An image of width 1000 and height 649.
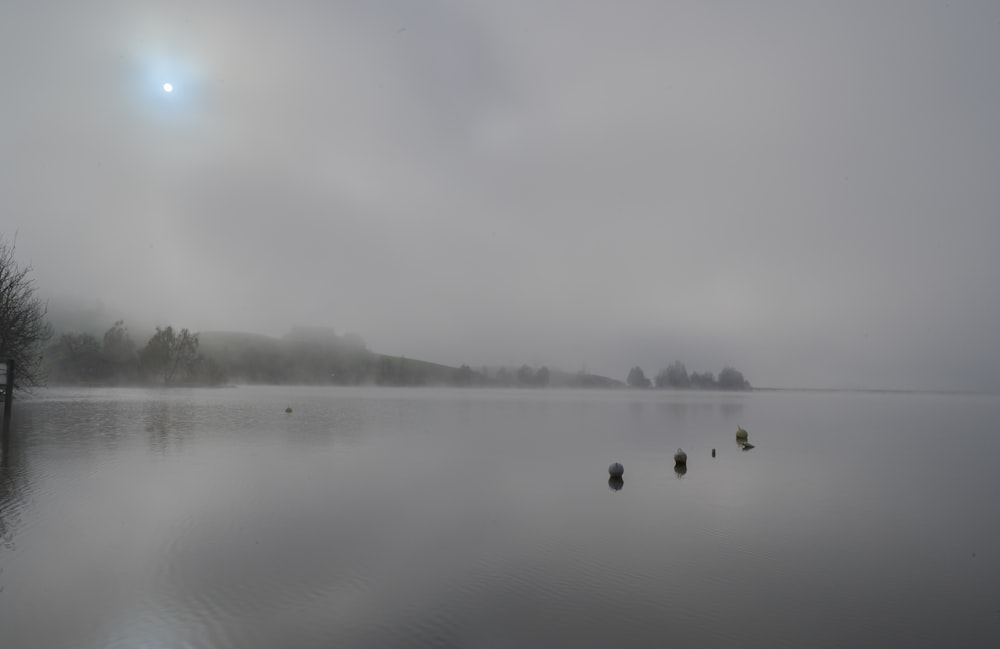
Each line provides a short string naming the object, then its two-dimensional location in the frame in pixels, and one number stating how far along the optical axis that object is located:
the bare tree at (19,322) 38.69
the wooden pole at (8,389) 36.28
